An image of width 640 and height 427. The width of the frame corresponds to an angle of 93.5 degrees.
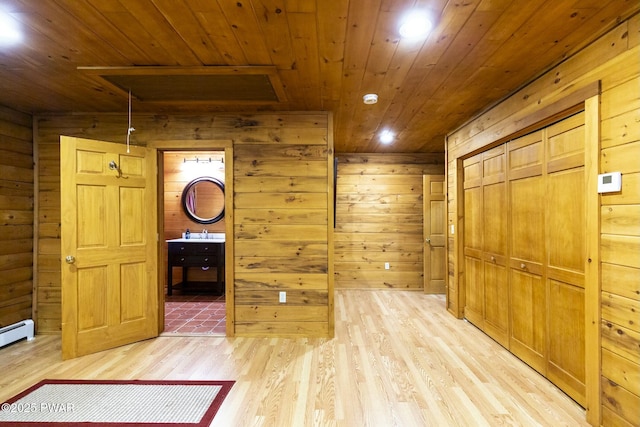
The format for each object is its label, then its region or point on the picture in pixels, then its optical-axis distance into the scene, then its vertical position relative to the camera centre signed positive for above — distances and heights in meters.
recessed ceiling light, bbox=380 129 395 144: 3.93 +1.08
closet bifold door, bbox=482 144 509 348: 2.81 -0.30
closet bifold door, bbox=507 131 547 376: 2.35 -0.30
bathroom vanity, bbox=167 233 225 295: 4.64 -0.58
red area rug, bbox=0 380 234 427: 1.81 -1.23
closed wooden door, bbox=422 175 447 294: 4.91 -0.32
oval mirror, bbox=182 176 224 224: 5.15 +0.26
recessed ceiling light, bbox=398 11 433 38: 1.63 +1.07
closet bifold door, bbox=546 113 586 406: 1.98 -0.28
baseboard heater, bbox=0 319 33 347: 2.80 -1.11
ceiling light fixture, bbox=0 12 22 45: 1.68 +1.10
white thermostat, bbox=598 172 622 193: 1.64 +0.18
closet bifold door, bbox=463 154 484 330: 3.23 -0.31
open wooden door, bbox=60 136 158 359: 2.62 -0.27
